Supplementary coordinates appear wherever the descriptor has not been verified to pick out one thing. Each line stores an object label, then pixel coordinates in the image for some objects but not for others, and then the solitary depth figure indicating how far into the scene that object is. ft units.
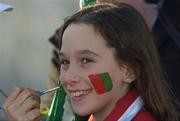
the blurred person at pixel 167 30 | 13.62
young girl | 11.22
